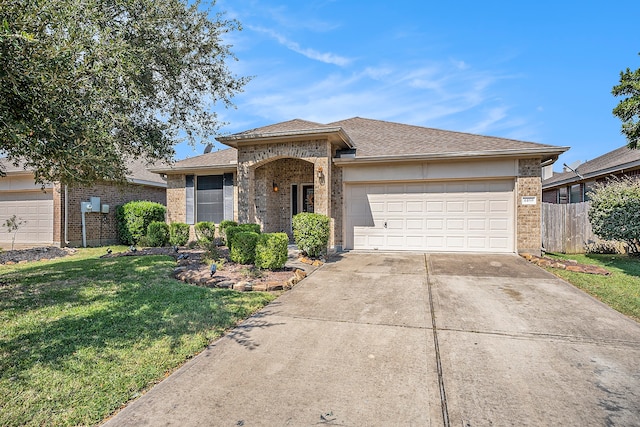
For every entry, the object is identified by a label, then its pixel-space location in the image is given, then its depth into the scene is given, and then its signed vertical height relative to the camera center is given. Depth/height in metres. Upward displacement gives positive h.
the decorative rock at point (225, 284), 6.12 -1.35
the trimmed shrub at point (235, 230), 8.38 -0.45
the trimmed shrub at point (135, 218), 13.42 -0.21
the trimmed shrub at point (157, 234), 12.43 -0.80
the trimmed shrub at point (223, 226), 11.48 -0.46
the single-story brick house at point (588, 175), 12.02 +1.61
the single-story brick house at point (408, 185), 9.69 +0.89
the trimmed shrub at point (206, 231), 11.77 -0.66
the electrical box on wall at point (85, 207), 12.85 +0.24
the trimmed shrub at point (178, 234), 12.29 -0.80
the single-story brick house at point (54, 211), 12.56 +0.08
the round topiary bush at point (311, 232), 8.69 -0.51
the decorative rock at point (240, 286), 5.98 -1.36
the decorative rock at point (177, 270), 7.10 -1.29
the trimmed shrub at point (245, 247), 7.60 -0.80
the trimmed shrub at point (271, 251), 7.12 -0.85
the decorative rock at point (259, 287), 5.99 -1.37
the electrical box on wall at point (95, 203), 13.04 +0.40
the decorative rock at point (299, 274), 6.80 -1.32
